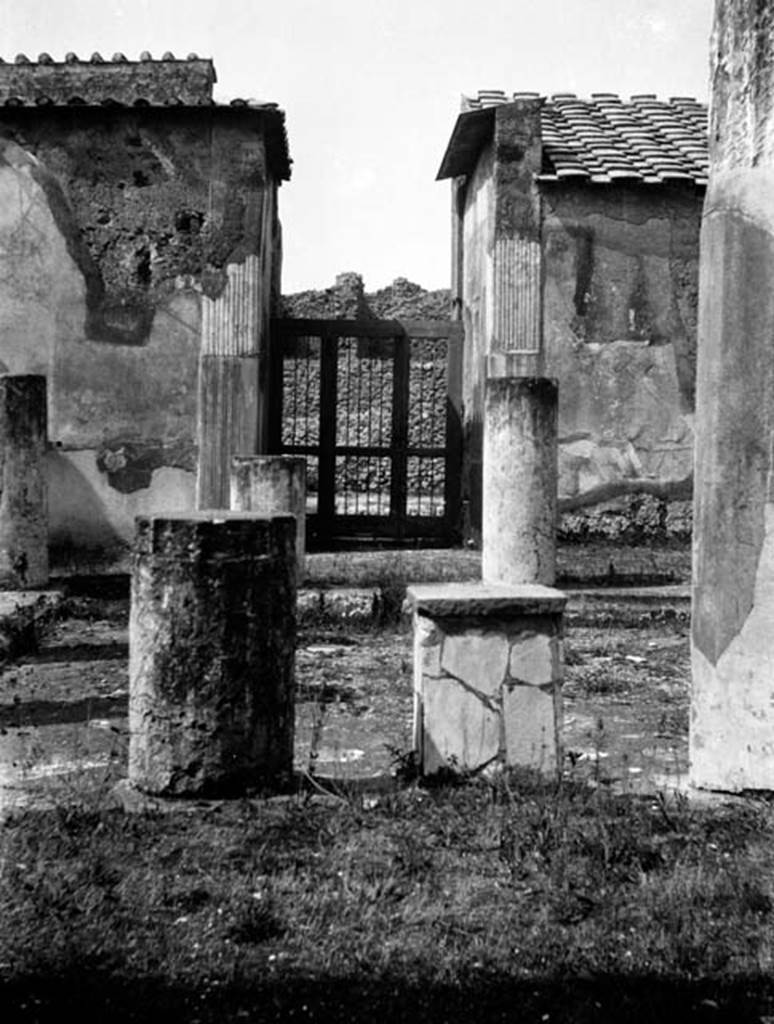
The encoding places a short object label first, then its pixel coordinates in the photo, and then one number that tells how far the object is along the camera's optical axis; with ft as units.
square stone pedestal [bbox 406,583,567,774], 14.88
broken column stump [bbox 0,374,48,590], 29.78
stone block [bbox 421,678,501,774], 14.82
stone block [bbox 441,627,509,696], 15.02
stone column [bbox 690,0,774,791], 13.00
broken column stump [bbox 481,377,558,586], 28.53
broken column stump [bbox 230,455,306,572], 29.48
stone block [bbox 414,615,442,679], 14.99
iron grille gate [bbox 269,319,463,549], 39.22
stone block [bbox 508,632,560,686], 15.08
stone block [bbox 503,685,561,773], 14.94
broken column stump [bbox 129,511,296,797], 13.57
